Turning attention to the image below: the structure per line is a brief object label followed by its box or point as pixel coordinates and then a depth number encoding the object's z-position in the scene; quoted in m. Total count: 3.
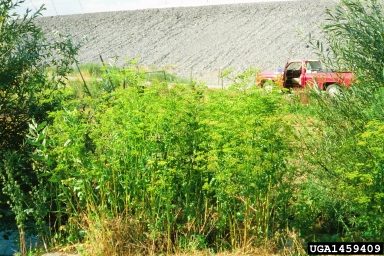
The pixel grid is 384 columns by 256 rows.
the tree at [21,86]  7.23
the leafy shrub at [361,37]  6.31
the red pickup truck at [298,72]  21.59
